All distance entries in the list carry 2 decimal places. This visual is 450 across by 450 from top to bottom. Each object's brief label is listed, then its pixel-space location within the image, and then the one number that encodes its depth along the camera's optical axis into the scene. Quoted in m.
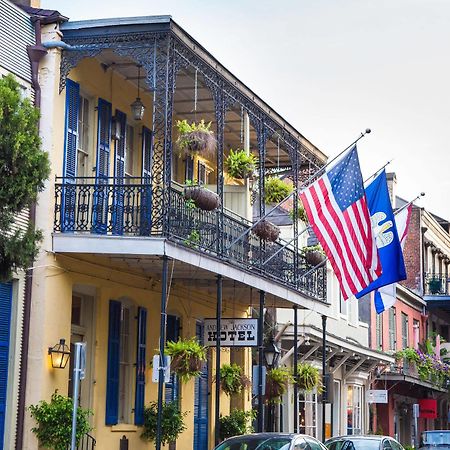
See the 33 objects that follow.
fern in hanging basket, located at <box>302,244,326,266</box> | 25.06
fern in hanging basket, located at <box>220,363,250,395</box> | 22.59
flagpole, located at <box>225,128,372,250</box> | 20.17
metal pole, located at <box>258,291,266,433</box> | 20.71
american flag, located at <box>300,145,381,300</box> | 19.86
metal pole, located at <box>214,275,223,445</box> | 18.97
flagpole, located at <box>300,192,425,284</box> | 24.44
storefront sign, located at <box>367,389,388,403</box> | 34.72
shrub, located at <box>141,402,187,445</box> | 20.83
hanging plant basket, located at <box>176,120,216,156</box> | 18.58
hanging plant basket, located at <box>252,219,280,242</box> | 22.16
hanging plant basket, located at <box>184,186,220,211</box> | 18.45
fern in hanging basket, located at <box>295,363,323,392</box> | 24.89
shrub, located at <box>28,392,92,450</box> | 16.84
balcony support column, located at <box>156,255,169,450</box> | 16.66
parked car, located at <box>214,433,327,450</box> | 16.81
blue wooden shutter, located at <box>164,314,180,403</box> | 22.50
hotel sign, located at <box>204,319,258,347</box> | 21.33
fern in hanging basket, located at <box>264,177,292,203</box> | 24.34
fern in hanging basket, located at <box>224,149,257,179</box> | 21.73
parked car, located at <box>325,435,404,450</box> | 20.95
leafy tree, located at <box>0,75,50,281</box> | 12.23
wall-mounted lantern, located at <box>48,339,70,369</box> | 17.33
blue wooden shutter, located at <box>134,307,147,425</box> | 20.95
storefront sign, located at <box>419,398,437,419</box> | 45.16
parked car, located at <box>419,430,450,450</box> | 26.78
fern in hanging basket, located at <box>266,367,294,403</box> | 23.22
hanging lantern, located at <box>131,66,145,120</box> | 20.56
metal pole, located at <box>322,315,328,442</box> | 24.66
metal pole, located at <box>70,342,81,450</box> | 14.20
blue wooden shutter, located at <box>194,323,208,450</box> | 24.09
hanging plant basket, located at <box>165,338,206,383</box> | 18.53
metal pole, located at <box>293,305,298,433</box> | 23.08
